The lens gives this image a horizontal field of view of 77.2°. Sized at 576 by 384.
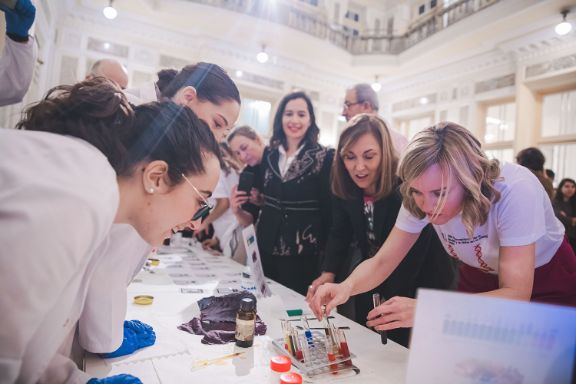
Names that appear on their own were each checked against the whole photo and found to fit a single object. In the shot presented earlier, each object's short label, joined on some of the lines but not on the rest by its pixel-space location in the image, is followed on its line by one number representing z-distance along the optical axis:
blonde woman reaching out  0.96
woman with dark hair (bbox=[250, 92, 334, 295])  2.00
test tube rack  0.89
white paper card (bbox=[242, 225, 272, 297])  1.45
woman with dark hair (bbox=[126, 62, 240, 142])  1.39
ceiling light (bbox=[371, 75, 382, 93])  7.09
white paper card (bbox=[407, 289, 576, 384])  0.52
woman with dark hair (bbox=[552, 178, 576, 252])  3.94
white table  0.84
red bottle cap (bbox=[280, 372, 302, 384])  0.79
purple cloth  1.04
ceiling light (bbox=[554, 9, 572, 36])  4.41
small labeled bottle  1.00
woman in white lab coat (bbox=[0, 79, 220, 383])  0.47
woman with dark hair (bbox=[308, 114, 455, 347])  1.56
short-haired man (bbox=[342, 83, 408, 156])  2.54
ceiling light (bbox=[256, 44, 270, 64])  6.13
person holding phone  2.29
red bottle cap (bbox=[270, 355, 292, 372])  0.87
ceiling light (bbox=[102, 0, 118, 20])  4.95
